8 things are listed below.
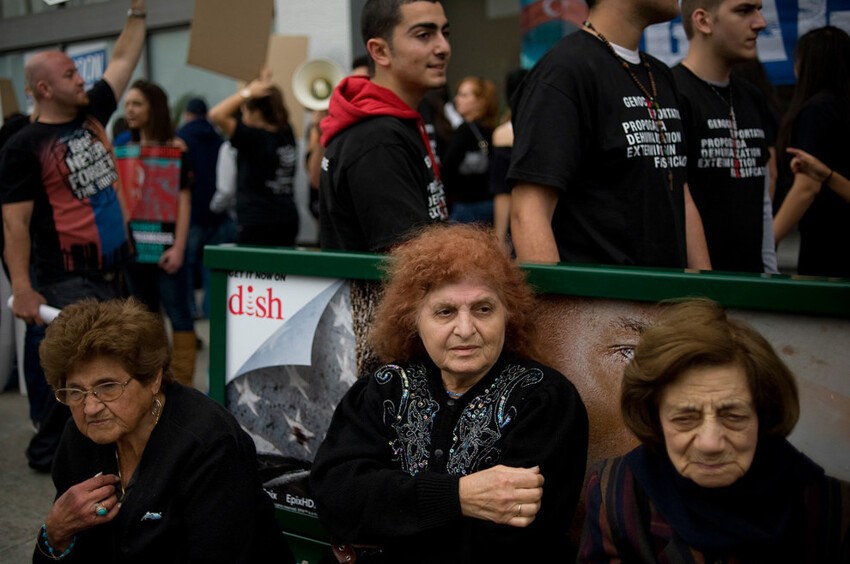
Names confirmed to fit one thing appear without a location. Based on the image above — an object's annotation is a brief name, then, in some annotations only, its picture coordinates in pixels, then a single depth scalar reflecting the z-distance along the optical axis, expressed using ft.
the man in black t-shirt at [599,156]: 9.72
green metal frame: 7.43
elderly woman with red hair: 7.86
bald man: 14.82
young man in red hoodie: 10.19
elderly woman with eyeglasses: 8.38
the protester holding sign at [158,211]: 19.36
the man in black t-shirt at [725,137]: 11.86
